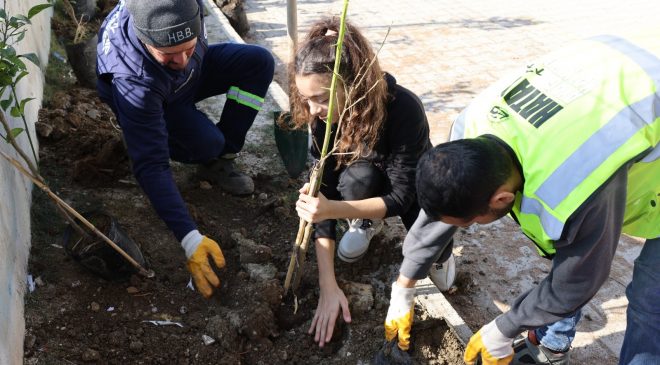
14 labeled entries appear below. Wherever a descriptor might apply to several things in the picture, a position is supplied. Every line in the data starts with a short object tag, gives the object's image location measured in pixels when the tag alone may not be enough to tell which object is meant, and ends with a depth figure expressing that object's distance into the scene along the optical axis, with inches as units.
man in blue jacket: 87.4
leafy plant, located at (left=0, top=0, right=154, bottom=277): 78.8
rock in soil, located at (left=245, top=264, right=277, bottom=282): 97.5
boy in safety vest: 56.6
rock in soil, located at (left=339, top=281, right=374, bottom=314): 93.6
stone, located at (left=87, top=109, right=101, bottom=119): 135.2
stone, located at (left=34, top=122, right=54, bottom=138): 120.8
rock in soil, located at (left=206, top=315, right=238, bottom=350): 86.3
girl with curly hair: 79.2
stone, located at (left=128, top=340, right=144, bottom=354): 82.8
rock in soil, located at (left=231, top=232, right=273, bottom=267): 101.9
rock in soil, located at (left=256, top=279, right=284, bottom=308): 90.9
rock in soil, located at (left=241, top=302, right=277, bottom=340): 87.7
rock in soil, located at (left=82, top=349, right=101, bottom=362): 79.2
